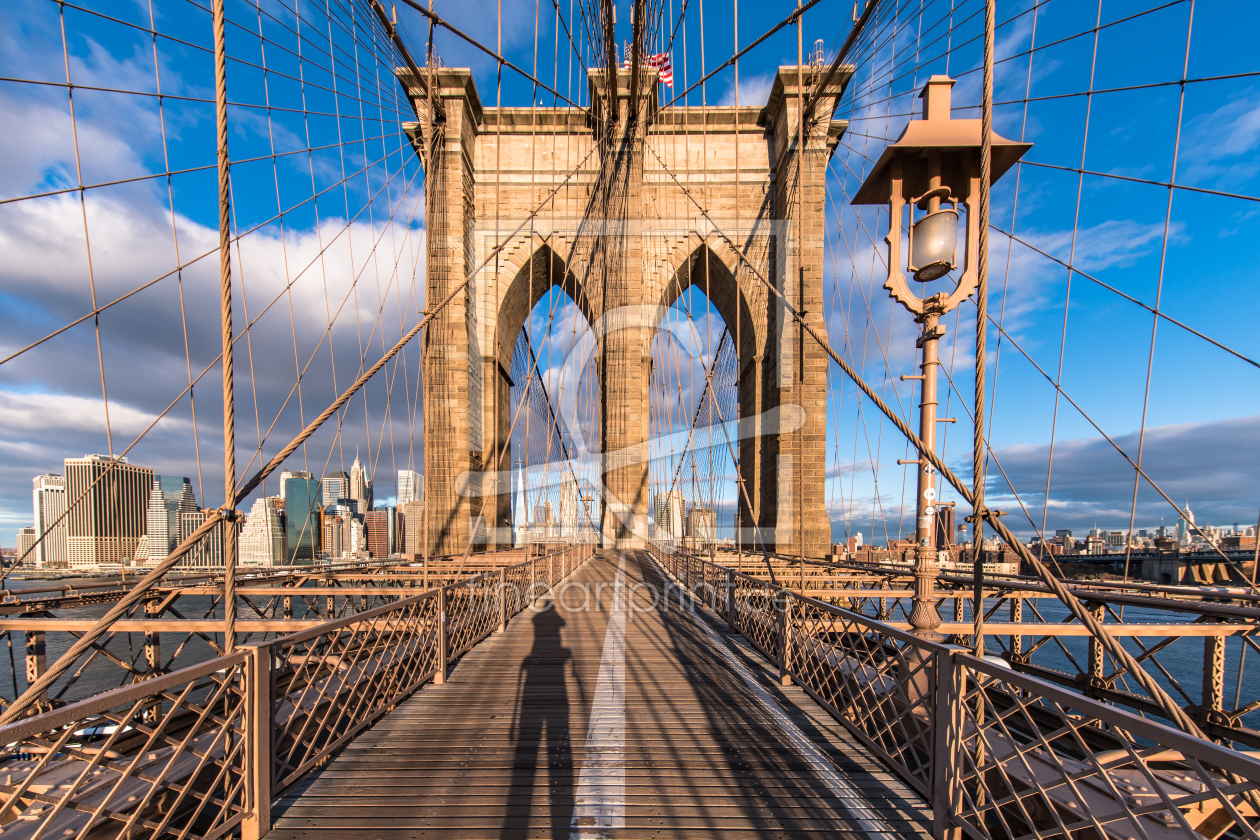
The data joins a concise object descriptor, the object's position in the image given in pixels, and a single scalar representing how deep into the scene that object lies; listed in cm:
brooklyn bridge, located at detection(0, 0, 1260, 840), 216
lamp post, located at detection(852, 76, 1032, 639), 281
